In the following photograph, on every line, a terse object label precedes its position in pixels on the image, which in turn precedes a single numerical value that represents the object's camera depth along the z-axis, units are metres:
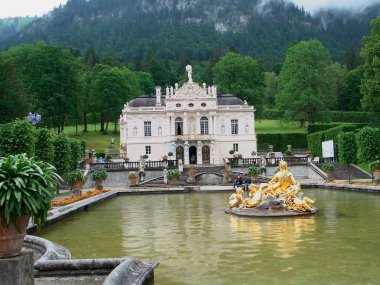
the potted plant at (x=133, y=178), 40.31
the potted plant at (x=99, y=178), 35.47
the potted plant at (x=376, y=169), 30.59
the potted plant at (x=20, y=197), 5.72
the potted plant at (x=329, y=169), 39.94
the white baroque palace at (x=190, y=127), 56.72
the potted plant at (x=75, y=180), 28.83
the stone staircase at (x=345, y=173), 40.93
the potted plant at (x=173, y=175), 41.03
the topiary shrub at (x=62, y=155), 33.88
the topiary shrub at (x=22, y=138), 27.53
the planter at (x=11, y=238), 5.69
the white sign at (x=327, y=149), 46.53
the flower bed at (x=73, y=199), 21.95
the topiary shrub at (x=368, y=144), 36.22
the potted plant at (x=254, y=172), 39.59
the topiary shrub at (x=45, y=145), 31.14
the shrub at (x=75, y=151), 38.88
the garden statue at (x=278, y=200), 17.56
